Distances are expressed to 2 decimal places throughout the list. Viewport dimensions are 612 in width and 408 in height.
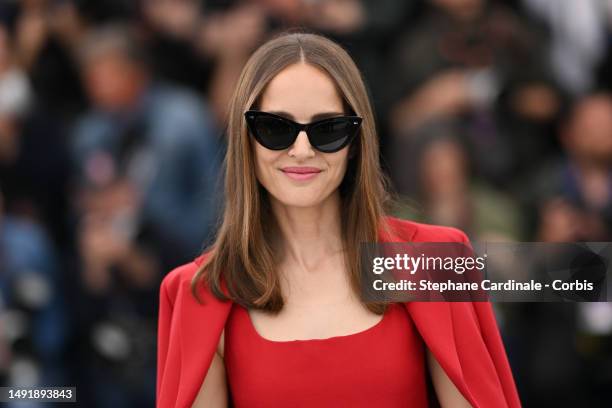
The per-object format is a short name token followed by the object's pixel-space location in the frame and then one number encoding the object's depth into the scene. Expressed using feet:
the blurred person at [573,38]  30.53
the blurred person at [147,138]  32.19
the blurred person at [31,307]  33.06
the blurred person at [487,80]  30.71
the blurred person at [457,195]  30.71
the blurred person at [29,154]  33.60
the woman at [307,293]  14.98
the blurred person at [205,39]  32.37
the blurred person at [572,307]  30.04
